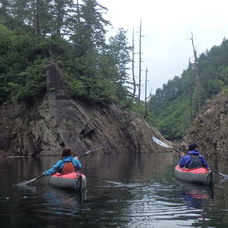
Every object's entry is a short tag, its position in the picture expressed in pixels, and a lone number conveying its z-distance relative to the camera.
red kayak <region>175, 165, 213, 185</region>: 12.77
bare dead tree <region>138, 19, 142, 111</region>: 47.58
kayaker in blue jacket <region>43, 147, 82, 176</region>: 12.45
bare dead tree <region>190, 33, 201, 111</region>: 40.69
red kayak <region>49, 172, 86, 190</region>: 11.44
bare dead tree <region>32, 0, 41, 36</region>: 38.54
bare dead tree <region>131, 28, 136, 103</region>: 47.76
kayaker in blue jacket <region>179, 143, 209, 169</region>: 13.86
